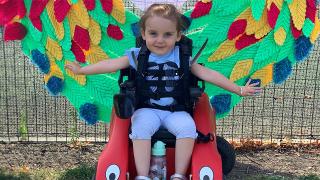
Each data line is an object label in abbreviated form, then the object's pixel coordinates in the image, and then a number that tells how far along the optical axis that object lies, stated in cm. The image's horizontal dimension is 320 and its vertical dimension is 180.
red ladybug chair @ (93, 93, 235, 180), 269
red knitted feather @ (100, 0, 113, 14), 340
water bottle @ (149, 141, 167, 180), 276
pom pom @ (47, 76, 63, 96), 349
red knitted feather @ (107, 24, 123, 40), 347
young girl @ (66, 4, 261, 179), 274
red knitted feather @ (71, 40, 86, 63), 345
